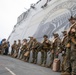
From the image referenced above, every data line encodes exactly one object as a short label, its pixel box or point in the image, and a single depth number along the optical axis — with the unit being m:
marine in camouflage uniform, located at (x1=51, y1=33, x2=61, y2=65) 5.06
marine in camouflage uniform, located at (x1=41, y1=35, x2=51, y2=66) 5.59
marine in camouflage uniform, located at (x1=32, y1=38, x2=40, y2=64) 6.21
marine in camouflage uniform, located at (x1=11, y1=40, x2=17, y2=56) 8.61
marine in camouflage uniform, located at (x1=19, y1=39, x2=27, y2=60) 7.23
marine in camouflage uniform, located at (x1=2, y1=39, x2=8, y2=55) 9.36
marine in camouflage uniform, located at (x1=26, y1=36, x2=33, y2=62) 6.62
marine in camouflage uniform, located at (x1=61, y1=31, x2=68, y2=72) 3.96
